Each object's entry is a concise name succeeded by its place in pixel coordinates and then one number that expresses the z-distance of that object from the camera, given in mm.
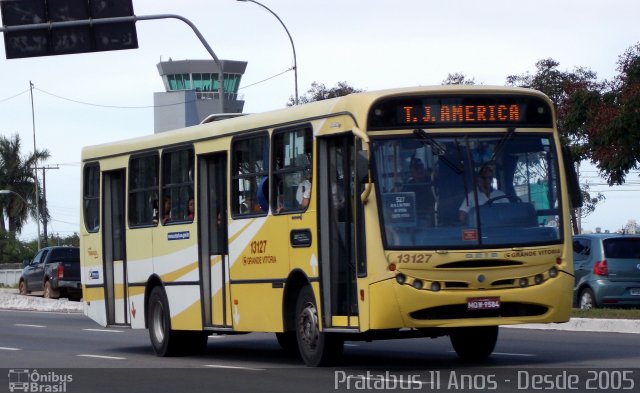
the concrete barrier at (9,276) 76500
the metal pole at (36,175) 79662
